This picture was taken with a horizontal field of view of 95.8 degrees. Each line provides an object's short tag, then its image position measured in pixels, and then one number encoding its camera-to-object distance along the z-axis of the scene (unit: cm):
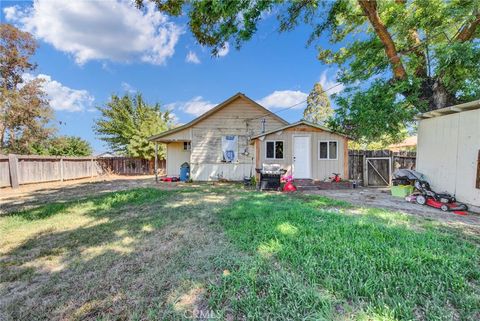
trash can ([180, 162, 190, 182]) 1314
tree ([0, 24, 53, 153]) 1449
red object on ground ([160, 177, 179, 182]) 1344
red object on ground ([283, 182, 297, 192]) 924
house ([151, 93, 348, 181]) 1254
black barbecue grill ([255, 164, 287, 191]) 929
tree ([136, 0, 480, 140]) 664
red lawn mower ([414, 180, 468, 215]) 568
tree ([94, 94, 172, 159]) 1881
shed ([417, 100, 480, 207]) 567
